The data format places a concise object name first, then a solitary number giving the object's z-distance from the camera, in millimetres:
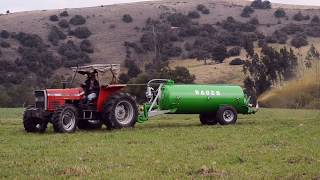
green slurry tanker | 23406
